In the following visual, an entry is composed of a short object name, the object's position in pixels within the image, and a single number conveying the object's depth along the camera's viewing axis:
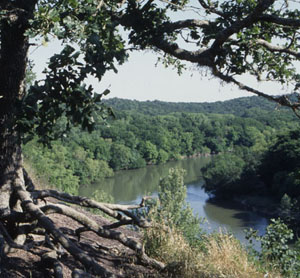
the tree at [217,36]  4.57
